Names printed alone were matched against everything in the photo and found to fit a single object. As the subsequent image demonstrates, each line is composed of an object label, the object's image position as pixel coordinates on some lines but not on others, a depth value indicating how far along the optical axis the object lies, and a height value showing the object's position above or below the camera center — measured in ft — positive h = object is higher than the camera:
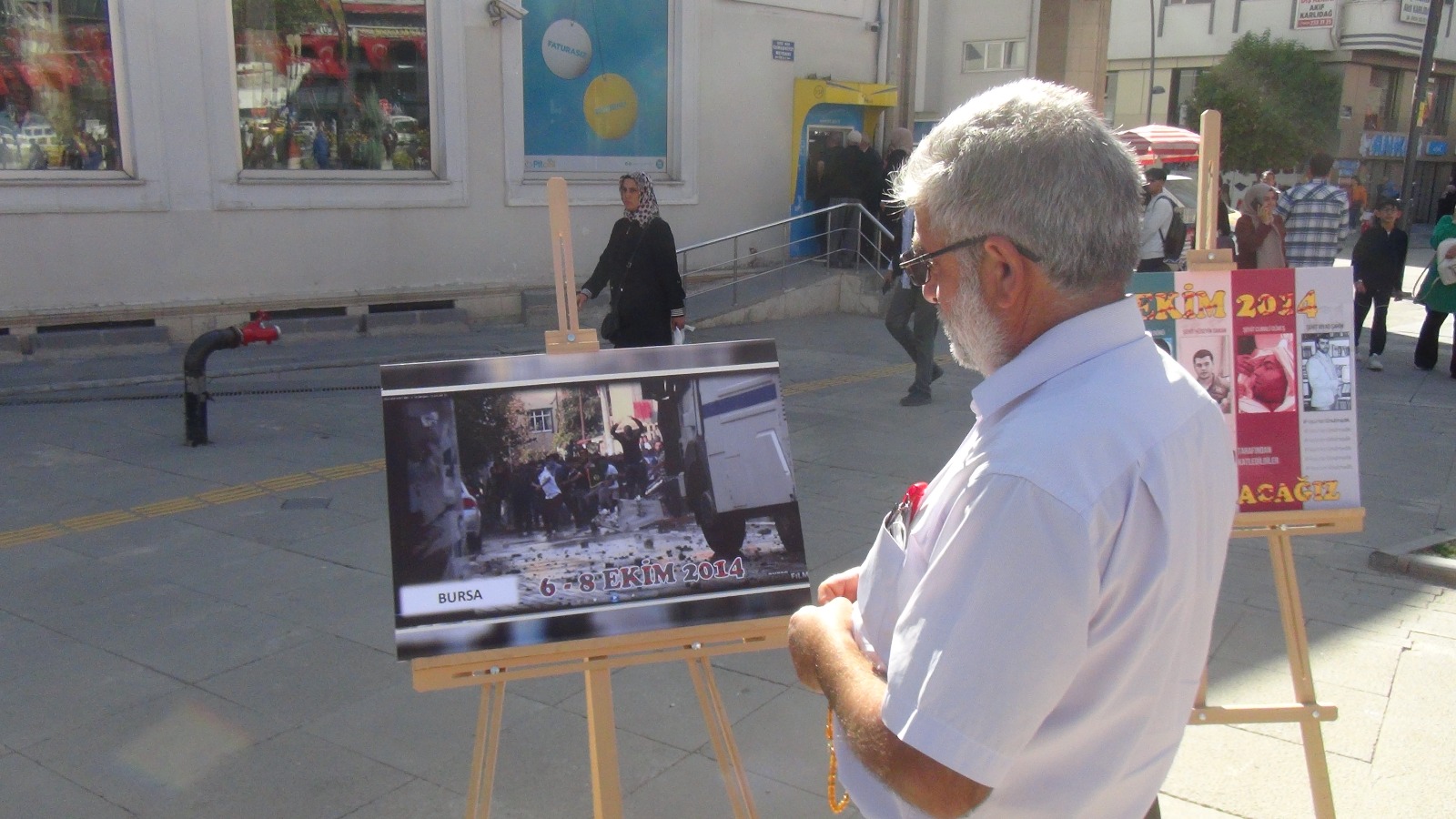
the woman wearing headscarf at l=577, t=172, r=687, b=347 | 23.48 -2.01
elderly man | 4.45 -1.36
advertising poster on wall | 42.24 +3.35
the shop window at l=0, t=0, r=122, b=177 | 32.22 +2.30
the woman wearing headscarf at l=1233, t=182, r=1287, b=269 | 33.04 -1.58
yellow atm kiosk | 49.96 +2.46
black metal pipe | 24.03 -4.28
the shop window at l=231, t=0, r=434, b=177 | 36.01 +2.81
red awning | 61.00 +1.98
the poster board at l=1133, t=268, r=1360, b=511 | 11.63 -1.89
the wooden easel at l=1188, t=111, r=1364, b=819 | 10.75 -3.84
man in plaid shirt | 35.24 -1.16
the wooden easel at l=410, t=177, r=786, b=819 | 8.36 -3.65
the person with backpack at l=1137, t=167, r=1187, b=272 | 33.83 -1.42
